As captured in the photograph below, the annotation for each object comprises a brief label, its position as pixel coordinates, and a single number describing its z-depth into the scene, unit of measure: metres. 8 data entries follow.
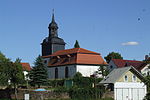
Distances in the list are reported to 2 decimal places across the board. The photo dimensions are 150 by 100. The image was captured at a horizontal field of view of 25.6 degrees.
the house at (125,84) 52.84
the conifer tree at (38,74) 61.88
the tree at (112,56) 111.75
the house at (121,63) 78.96
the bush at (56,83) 68.03
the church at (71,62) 75.06
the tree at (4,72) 48.44
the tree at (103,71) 68.94
